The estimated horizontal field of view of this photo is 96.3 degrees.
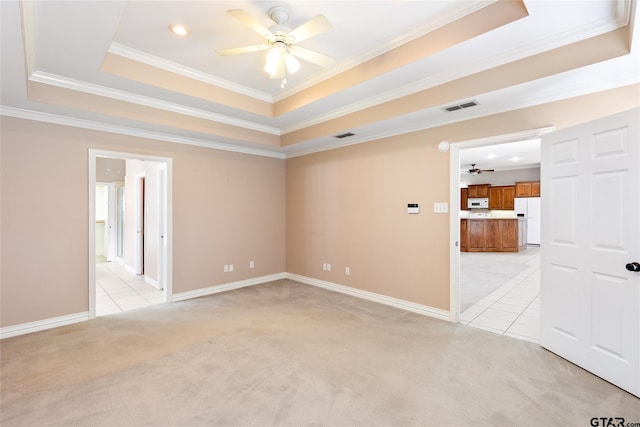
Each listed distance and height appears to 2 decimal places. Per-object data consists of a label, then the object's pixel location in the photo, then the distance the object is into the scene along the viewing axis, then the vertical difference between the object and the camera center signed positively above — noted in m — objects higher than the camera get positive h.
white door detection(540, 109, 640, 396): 2.26 -0.31
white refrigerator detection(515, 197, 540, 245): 10.24 -0.05
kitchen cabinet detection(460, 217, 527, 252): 9.09 -0.74
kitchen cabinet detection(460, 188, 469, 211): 11.72 +0.61
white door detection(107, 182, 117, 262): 8.09 -0.40
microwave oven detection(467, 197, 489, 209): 11.23 +0.34
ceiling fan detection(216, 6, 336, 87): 2.15 +1.41
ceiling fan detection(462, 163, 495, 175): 9.90 +1.51
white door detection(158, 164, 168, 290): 4.57 -0.22
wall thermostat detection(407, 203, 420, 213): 4.02 +0.05
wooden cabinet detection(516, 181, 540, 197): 10.09 +0.83
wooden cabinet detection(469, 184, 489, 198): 11.23 +0.84
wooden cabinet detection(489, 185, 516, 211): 10.72 +0.54
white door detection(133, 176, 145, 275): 6.21 -0.34
